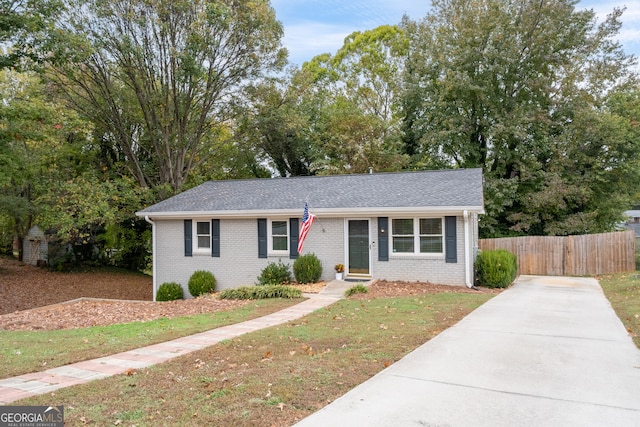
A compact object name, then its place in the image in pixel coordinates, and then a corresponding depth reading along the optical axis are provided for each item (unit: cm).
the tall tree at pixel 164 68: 1797
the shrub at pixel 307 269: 1392
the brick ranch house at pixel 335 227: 1336
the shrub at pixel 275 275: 1430
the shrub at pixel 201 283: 1516
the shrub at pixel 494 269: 1362
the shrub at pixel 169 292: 1566
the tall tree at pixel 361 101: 2461
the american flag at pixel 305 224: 1380
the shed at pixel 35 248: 2513
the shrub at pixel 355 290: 1198
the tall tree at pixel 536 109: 2175
